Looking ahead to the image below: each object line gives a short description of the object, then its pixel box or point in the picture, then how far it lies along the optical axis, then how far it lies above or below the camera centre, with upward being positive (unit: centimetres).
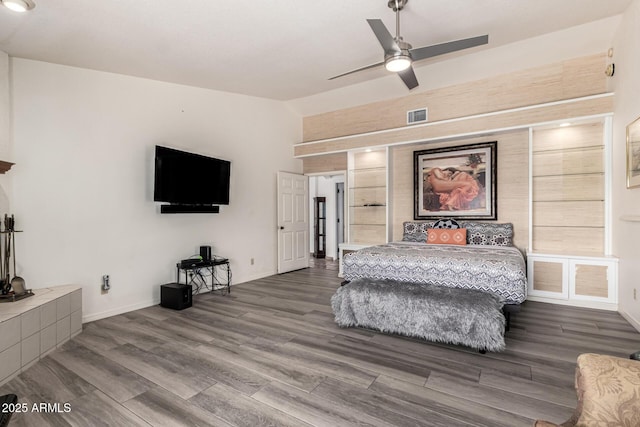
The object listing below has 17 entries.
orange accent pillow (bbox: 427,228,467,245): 501 -42
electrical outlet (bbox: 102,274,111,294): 395 -89
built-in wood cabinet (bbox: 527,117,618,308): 413 -10
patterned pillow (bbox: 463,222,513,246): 484 -37
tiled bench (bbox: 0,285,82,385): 250 -101
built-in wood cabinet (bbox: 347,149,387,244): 615 +27
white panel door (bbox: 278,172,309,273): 645 -23
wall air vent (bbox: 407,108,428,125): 560 +167
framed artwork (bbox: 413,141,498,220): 514 +47
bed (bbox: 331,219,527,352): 286 -83
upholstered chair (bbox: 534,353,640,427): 106 -64
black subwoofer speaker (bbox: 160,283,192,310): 419 -113
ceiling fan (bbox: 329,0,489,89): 289 +152
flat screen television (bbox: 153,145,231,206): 418 +47
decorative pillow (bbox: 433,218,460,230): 521 -23
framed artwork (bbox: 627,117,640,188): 331 +59
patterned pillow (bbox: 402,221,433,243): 546 -37
